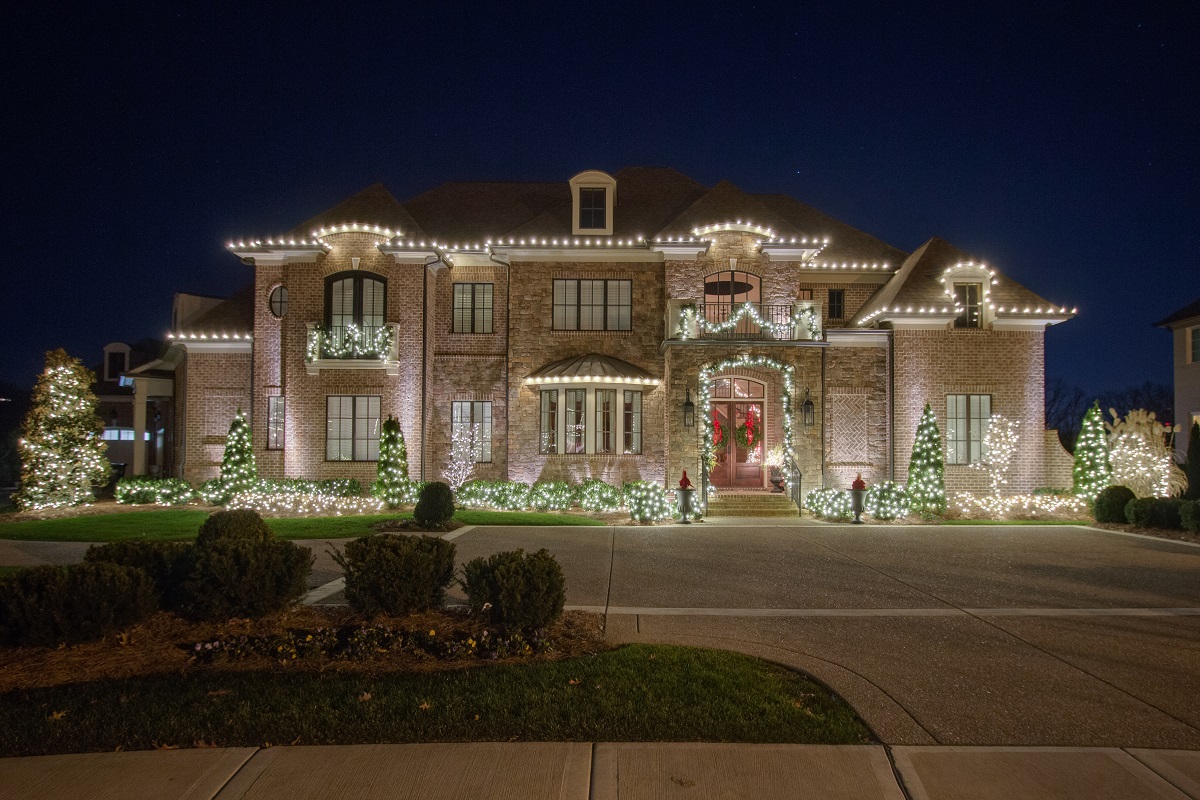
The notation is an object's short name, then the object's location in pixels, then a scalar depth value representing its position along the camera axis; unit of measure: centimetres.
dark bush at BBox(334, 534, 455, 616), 718
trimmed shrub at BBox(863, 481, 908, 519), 1731
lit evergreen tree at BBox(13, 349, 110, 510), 1886
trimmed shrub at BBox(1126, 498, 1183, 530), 1551
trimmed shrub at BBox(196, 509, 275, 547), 811
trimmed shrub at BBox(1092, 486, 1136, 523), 1659
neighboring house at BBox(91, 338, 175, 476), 2502
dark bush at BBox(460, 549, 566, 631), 661
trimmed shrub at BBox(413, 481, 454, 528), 1513
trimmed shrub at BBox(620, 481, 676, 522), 1716
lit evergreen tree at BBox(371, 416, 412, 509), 1864
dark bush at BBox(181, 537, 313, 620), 700
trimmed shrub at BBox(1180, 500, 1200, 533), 1495
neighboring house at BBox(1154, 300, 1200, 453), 2956
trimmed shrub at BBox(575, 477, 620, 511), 1880
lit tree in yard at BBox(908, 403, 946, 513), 1789
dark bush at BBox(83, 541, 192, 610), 743
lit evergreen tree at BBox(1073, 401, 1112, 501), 1828
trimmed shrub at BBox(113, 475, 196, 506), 2045
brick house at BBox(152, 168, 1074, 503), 2022
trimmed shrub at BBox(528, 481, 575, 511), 1908
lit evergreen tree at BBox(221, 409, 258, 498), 1962
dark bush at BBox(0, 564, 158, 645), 612
